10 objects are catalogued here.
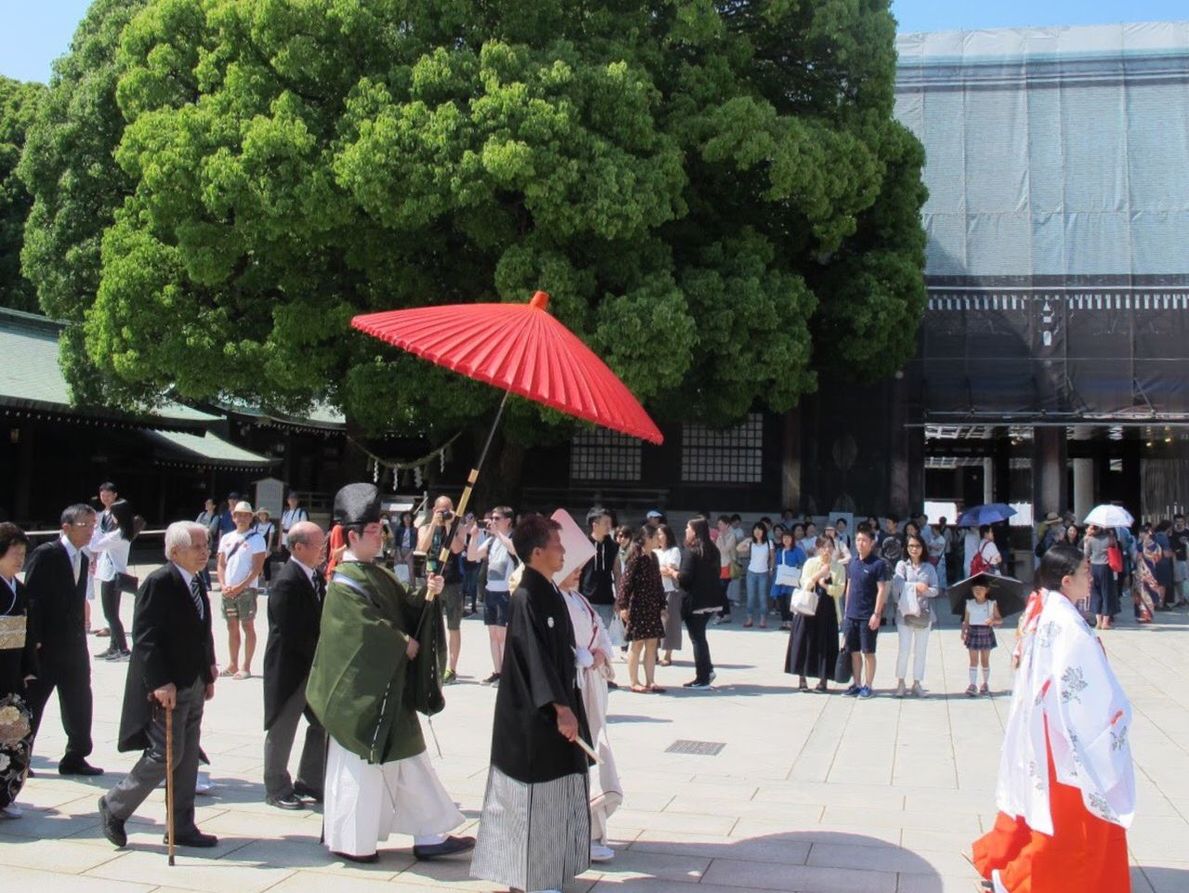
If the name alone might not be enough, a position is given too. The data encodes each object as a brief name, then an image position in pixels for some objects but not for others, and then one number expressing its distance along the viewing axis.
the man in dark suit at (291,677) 5.59
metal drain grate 7.59
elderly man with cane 4.86
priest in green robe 4.75
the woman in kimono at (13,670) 5.19
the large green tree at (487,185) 14.70
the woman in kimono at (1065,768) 4.16
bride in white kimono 5.00
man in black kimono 4.38
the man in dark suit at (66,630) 5.92
